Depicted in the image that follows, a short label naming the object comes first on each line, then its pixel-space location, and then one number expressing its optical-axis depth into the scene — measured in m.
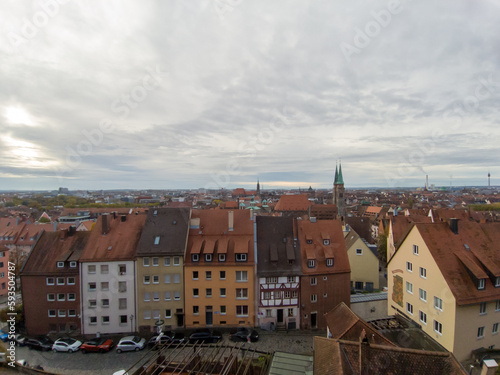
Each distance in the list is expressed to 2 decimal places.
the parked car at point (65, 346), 26.28
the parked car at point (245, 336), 27.14
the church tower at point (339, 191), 132.88
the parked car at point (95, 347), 26.17
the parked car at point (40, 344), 26.52
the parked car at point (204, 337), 27.11
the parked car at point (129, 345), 26.20
